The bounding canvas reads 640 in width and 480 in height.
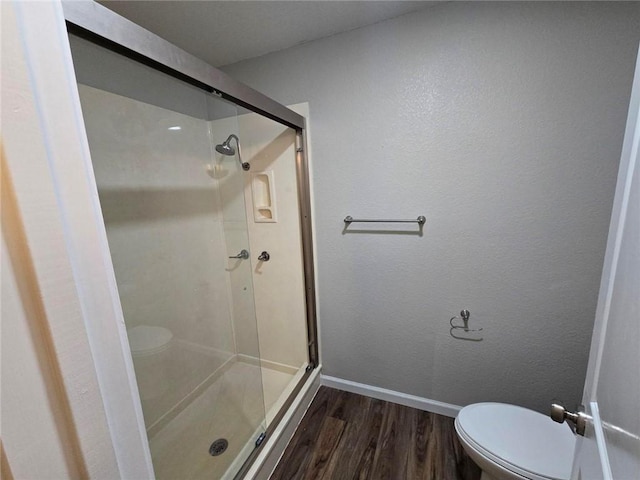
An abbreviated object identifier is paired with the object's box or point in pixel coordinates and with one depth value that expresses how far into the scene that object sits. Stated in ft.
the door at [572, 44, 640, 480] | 1.37
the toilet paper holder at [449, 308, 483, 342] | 4.86
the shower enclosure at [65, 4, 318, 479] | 3.96
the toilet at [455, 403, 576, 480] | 3.28
